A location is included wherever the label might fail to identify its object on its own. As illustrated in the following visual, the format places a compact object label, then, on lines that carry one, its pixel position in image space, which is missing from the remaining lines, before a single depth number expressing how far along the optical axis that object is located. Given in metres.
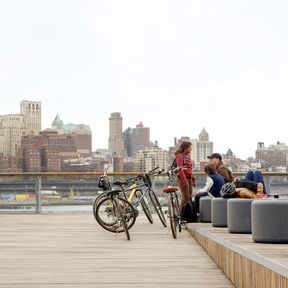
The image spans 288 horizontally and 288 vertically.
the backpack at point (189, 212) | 11.52
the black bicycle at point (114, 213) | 10.20
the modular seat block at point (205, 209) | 10.83
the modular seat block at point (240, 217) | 7.45
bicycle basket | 12.18
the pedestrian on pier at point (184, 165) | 12.10
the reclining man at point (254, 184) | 8.25
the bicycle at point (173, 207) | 10.11
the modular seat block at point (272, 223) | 6.06
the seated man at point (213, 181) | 10.81
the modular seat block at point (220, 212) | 8.96
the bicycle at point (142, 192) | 11.78
